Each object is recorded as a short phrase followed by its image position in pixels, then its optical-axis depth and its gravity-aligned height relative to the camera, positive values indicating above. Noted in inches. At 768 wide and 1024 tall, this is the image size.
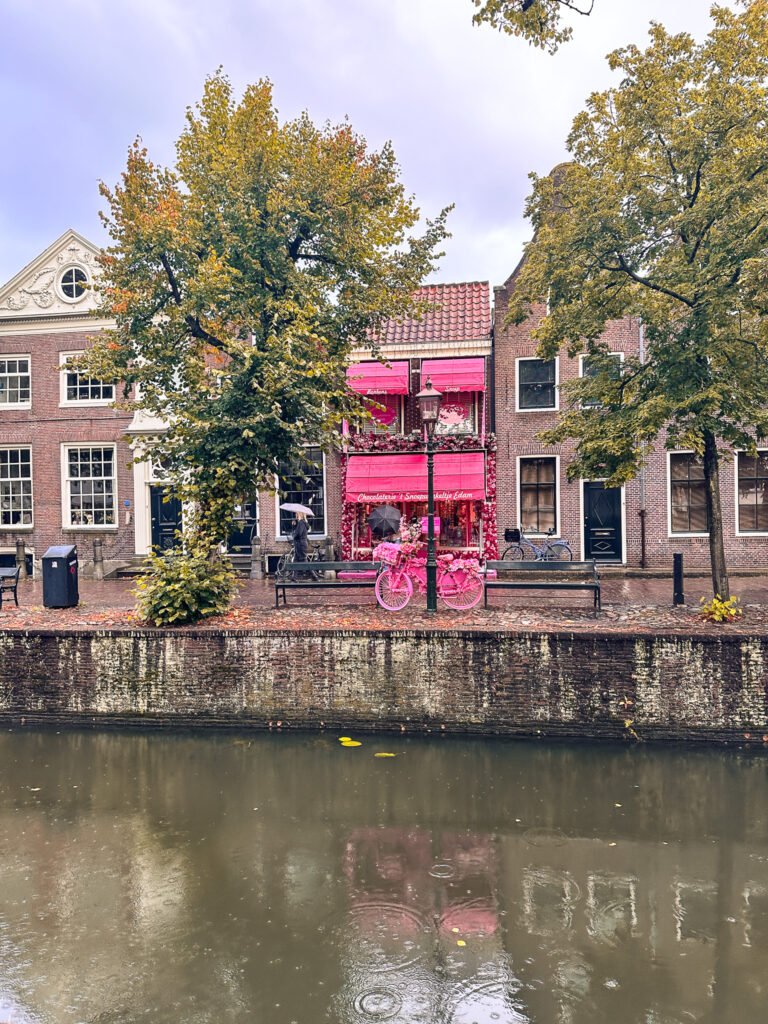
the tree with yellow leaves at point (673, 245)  381.1 +160.8
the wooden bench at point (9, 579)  515.8 -38.7
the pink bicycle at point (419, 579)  463.2 -39.5
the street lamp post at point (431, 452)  437.6 +44.6
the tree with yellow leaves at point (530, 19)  264.2 +193.6
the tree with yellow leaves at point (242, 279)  457.1 +171.3
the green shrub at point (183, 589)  417.1 -39.2
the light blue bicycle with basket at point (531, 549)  748.0 -33.0
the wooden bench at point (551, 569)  440.8 -35.6
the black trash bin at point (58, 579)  498.3 -36.8
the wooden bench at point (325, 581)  476.4 -41.1
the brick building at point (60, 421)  848.3 +131.0
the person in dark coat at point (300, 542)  678.5 -18.1
